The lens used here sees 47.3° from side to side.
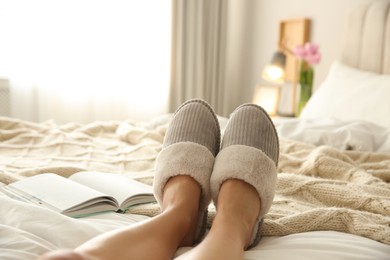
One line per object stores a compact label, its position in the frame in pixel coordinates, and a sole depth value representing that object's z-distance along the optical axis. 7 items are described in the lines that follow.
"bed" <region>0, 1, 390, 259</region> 0.78
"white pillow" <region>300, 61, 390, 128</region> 1.88
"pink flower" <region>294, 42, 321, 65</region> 2.56
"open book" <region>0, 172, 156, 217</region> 0.96
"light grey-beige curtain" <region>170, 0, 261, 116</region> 3.32
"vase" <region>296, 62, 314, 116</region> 2.65
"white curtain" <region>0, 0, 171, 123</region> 2.83
